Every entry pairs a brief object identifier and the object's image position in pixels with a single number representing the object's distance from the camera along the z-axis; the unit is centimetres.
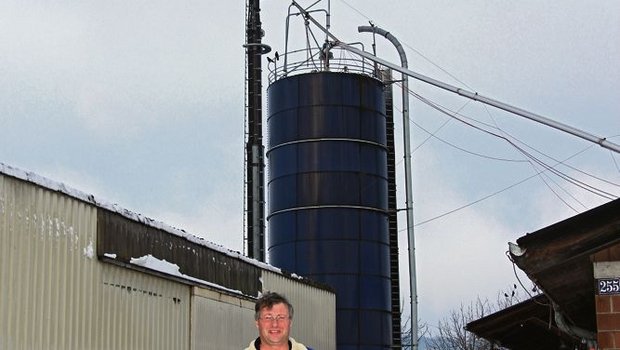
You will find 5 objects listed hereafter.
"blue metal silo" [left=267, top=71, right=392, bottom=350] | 2692
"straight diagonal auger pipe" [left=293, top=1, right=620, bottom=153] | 1720
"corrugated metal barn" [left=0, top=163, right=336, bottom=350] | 962
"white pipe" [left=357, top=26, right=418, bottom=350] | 2823
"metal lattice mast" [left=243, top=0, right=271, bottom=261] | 2597
